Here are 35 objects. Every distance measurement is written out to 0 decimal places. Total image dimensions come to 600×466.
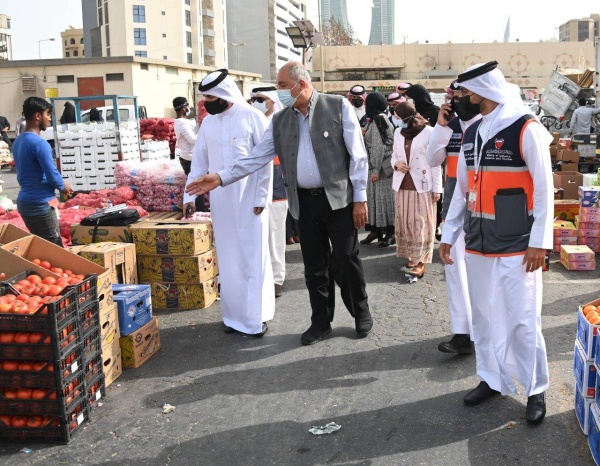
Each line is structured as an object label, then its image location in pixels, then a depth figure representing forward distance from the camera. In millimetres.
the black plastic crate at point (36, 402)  4121
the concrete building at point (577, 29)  159375
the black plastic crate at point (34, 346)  4062
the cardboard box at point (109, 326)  4883
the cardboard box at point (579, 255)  7984
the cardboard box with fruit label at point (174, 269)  6867
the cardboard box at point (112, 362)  4945
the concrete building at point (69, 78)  38938
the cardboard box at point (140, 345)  5315
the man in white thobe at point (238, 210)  6012
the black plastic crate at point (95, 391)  4496
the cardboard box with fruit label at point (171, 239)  6828
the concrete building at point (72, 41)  131875
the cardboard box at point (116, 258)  6301
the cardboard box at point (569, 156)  12844
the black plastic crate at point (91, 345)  4449
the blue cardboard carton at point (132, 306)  5246
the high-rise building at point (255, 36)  109688
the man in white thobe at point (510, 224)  3959
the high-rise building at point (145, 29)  86500
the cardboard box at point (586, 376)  3791
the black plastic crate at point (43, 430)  4152
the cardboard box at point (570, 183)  10219
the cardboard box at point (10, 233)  5254
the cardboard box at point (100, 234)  7059
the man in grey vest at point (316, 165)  5461
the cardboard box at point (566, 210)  9492
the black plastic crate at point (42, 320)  4031
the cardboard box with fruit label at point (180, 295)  6926
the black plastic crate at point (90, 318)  4422
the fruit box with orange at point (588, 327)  3779
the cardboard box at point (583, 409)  3838
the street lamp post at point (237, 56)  109394
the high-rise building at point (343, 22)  110606
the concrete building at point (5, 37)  102044
